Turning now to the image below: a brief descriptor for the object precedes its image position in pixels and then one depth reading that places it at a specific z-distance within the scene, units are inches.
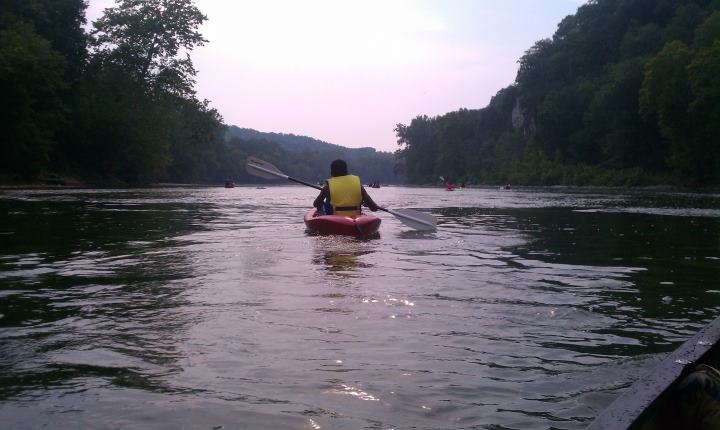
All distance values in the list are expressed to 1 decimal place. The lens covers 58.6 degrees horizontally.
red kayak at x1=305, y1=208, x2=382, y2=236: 422.0
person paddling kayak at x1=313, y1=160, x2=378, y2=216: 436.5
